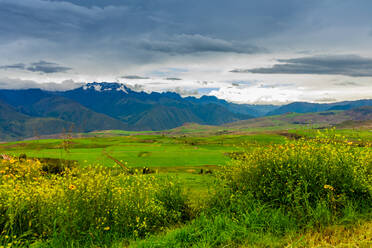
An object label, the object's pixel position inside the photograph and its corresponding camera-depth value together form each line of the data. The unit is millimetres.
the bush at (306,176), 10039
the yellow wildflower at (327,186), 9703
